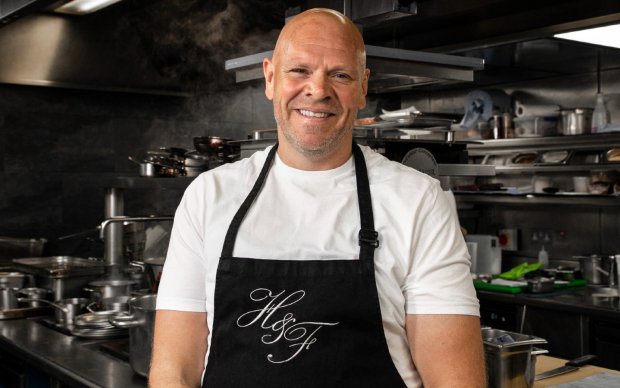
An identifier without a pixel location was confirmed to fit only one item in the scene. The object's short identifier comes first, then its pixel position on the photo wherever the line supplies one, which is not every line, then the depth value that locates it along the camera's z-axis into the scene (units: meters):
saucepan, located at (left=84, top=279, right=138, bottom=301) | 3.71
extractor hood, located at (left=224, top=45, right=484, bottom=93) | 2.77
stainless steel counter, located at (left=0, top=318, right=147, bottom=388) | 2.74
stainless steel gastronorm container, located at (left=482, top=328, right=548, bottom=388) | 2.10
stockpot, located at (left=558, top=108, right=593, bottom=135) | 5.80
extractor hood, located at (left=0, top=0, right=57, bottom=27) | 3.88
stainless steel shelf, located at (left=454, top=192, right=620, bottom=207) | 5.58
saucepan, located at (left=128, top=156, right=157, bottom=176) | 4.21
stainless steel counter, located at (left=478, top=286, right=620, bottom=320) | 4.41
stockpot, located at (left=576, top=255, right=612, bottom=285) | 5.34
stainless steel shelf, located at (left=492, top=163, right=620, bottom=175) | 5.58
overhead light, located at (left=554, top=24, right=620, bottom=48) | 3.85
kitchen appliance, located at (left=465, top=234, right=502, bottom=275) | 6.09
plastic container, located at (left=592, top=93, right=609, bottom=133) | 5.72
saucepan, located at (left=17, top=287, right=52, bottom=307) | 4.01
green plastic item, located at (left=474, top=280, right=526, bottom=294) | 5.01
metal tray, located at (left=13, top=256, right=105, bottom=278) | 4.02
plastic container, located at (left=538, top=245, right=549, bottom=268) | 6.04
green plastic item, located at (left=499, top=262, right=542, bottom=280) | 5.38
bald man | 1.78
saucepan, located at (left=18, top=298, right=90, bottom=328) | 3.59
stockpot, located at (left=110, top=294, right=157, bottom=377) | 2.66
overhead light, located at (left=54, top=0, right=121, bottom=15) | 5.15
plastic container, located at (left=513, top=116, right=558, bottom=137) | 6.09
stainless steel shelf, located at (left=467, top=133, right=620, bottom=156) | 5.55
